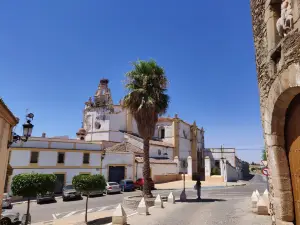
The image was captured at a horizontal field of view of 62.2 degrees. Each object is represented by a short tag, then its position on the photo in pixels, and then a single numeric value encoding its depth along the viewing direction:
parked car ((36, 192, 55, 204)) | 20.81
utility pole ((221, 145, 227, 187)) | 37.26
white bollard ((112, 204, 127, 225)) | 10.21
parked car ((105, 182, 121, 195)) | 25.77
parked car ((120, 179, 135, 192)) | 28.23
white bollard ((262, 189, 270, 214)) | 11.46
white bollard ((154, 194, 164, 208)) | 14.54
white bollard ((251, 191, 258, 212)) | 11.98
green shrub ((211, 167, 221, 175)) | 43.56
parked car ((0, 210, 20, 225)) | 11.11
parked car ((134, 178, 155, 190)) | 30.11
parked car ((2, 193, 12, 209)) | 17.53
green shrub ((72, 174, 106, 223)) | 13.11
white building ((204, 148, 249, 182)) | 38.00
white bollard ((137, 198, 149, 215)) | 12.50
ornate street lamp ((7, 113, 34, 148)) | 9.70
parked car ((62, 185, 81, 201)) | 21.66
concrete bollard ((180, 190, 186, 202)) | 17.92
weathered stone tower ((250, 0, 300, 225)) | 4.77
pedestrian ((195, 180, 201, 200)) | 19.12
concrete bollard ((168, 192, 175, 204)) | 16.57
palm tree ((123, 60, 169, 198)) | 17.47
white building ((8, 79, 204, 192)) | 26.03
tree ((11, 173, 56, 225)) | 11.78
